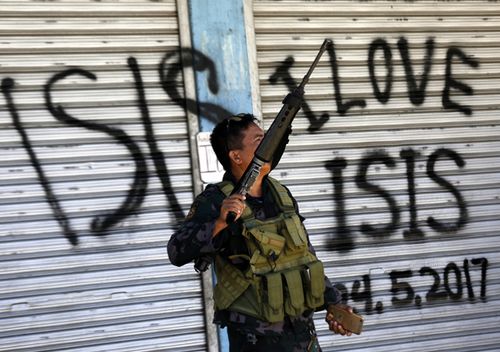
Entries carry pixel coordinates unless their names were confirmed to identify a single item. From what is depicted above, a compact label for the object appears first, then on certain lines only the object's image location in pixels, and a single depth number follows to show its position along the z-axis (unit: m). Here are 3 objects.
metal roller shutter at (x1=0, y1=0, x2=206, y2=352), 7.53
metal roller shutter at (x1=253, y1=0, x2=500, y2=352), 8.51
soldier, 4.74
